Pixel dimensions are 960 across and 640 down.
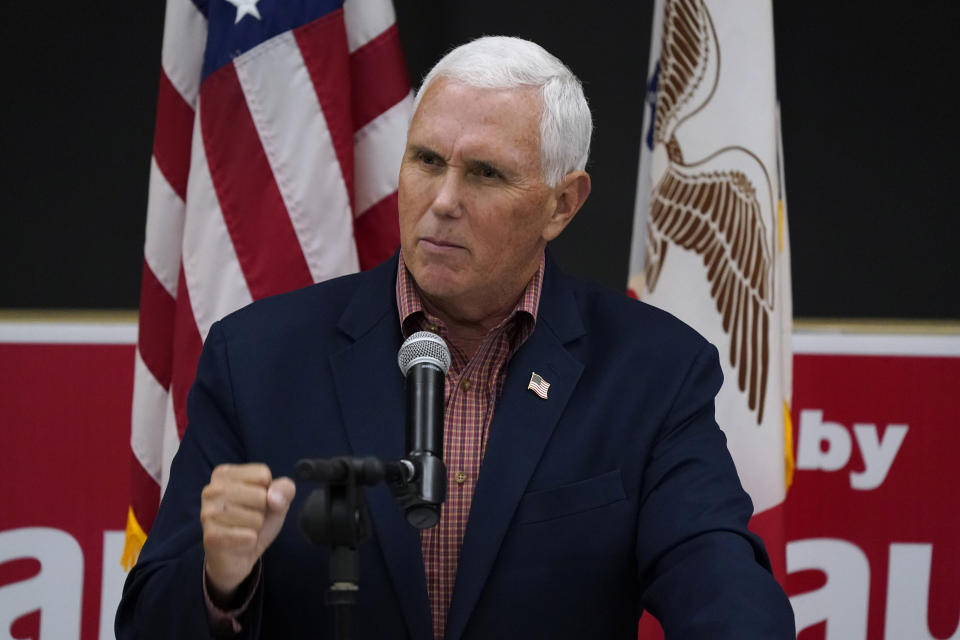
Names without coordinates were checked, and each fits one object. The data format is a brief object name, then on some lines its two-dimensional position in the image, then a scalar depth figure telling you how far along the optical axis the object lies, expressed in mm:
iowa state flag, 7485
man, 6904
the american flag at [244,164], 7450
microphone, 6645
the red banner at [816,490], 7787
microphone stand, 6605
